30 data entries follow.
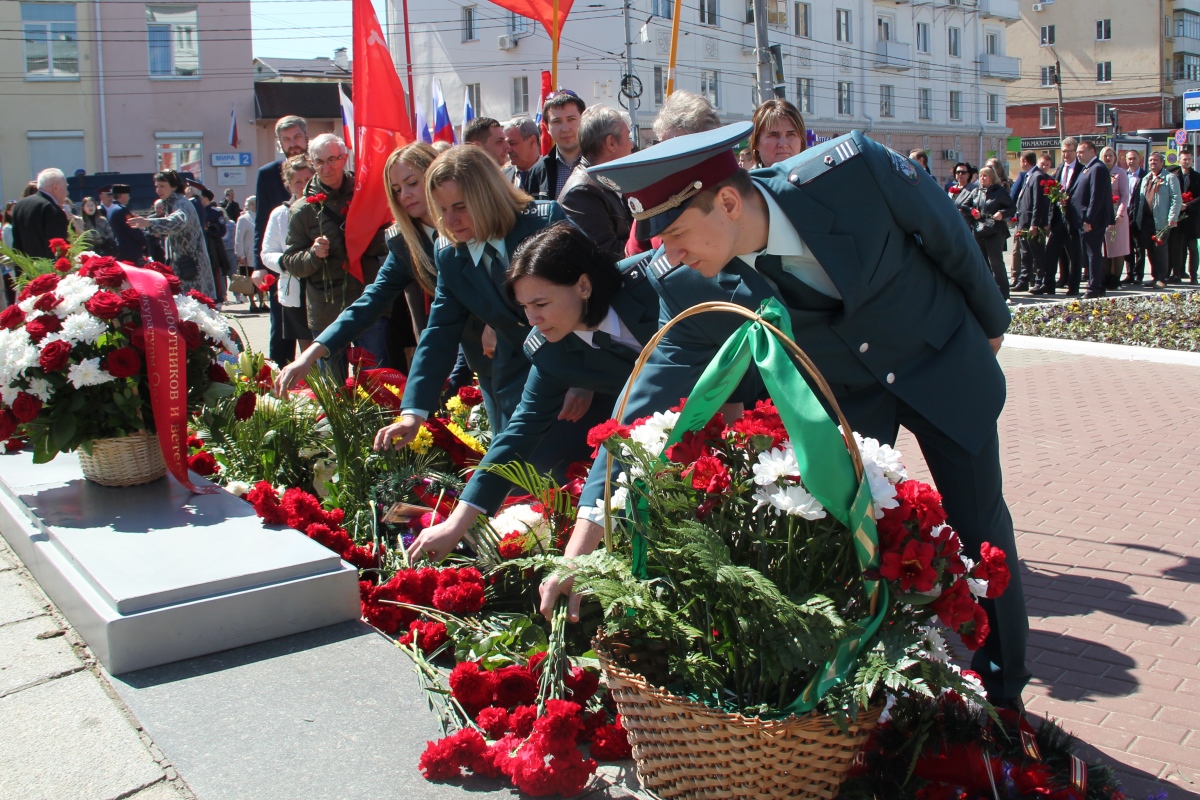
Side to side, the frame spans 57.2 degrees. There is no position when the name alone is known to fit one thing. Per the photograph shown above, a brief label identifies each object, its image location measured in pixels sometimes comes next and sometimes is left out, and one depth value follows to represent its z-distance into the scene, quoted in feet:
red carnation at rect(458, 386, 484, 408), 17.26
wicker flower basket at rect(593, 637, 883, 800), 6.47
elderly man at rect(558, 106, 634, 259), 16.43
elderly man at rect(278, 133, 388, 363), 21.07
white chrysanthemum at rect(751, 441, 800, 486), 6.59
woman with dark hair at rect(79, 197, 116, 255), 41.25
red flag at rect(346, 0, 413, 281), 22.80
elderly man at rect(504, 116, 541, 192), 23.25
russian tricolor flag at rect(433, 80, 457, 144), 34.22
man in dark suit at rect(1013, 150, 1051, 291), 48.03
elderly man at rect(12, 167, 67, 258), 37.19
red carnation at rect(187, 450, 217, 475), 14.65
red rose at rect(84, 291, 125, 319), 12.55
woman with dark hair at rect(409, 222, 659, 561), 11.06
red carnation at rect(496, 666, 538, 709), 8.45
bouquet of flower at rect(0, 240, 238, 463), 12.35
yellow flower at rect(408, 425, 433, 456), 14.30
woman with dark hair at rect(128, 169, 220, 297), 46.62
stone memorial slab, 9.40
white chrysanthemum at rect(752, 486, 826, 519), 6.45
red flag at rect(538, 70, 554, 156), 26.04
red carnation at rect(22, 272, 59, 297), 13.04
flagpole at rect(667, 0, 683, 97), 26.48
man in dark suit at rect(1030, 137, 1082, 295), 48.06
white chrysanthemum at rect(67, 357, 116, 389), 12.32
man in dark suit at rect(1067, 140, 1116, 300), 46.21
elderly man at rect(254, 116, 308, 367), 25.05
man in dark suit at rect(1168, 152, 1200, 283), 51.78
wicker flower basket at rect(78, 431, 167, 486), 13.10
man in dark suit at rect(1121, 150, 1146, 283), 53.67
